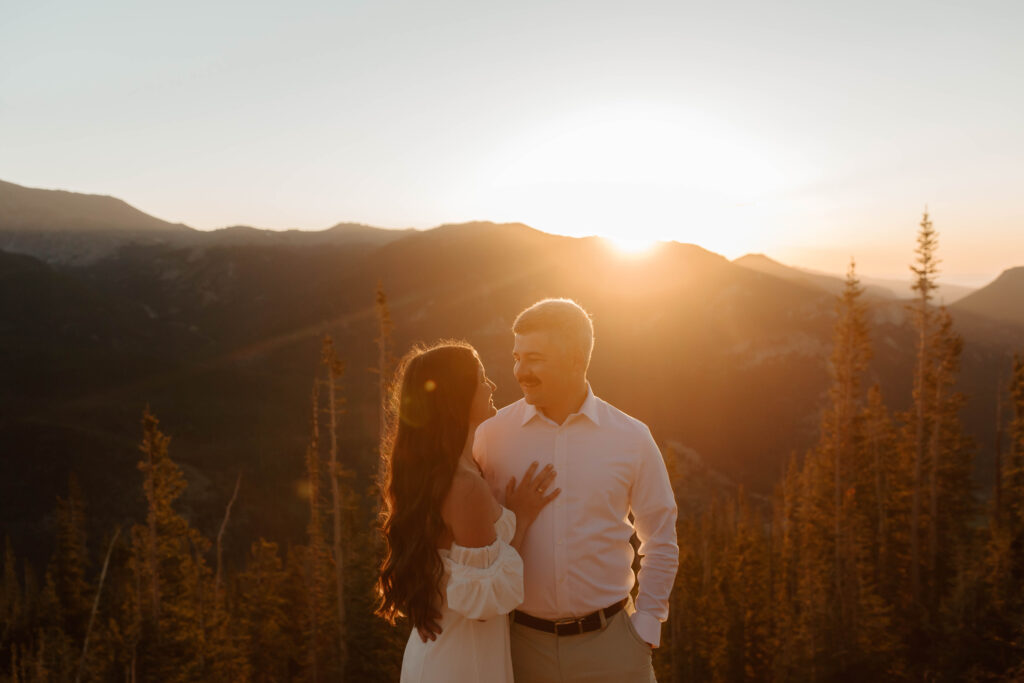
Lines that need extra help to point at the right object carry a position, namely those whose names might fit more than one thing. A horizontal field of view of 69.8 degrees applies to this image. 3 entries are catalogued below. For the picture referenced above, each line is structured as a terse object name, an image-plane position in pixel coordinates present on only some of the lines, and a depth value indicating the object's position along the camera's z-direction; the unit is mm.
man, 3652
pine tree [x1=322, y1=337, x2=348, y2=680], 25675
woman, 3258
